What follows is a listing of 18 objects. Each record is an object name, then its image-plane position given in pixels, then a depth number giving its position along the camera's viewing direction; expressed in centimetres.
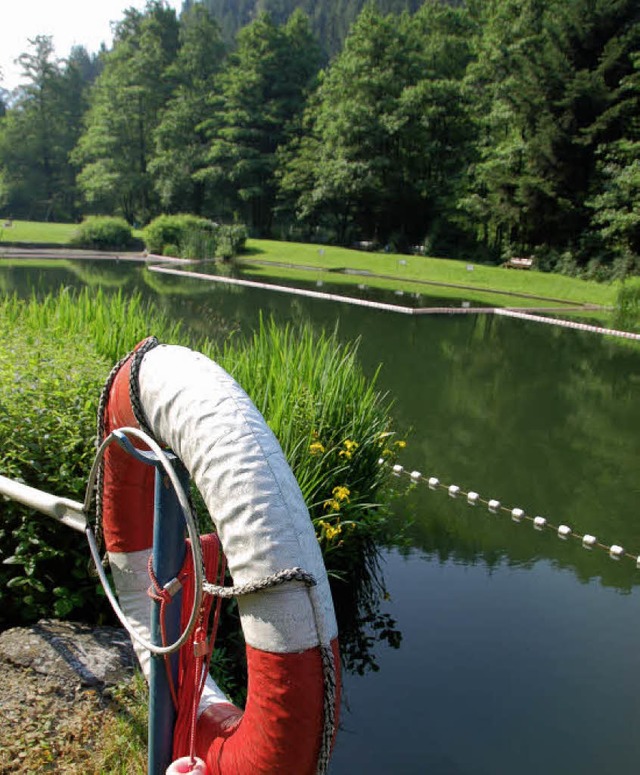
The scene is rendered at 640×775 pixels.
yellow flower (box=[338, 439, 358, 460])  356
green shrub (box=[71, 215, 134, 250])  2273
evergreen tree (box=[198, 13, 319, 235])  2964
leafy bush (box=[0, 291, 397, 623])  282
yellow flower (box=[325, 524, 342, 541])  319
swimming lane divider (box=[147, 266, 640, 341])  1257
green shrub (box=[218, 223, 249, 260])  2156
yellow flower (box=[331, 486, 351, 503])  331
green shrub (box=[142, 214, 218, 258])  2153
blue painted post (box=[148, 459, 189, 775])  150
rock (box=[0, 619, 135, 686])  237
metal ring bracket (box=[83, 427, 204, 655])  131
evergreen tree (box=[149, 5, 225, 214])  3094
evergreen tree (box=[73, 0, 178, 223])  3206
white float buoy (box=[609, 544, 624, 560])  430
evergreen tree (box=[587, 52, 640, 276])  1867
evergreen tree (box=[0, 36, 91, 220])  3556
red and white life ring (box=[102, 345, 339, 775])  122
